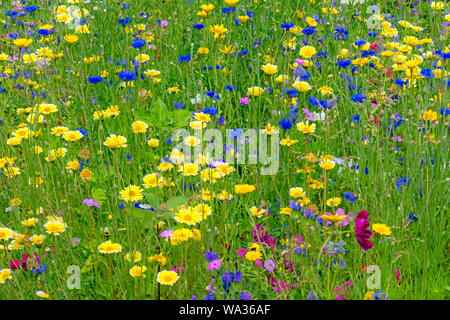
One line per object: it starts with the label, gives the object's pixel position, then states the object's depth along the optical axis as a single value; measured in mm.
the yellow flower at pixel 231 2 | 3096
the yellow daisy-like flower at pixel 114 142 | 1995
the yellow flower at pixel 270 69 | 2621
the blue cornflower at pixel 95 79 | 2456
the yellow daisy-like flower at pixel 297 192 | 1994
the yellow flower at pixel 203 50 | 3119
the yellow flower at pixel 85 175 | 1950
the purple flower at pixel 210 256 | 1697
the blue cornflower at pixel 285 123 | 2213
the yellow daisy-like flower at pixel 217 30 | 3086
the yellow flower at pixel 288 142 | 2238
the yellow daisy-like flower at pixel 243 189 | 1948
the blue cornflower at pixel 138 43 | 2756
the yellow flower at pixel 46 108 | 2344
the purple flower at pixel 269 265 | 1765
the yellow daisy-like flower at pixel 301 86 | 2504
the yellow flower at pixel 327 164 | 2051
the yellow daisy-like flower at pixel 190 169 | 1989
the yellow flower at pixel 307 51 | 2904
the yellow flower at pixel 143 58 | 2833
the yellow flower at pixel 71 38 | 2924
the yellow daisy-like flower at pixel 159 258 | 1767
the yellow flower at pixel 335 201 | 1949
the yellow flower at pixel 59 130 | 2174
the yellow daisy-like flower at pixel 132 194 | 1913
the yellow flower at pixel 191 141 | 2168
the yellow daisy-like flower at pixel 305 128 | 2343
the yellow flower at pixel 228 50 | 2971
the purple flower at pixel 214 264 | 1686
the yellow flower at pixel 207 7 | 3133
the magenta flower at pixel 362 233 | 1615
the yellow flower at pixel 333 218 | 1593
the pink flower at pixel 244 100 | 2780
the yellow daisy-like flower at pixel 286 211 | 1924
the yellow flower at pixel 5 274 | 1677
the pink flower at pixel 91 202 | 1915
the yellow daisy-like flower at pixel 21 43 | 2699
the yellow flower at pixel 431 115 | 2332
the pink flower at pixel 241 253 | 1922
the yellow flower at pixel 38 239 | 1734
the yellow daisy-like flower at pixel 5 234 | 1752
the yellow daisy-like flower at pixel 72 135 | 2176
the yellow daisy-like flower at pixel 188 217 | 1771
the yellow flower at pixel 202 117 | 2357
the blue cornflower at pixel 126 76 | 2502
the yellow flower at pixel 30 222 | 1753
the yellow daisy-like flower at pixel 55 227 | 1762
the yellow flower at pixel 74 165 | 2092
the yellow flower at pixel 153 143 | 2038
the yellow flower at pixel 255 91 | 2465
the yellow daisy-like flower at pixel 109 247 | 1762
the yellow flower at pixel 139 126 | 2209
